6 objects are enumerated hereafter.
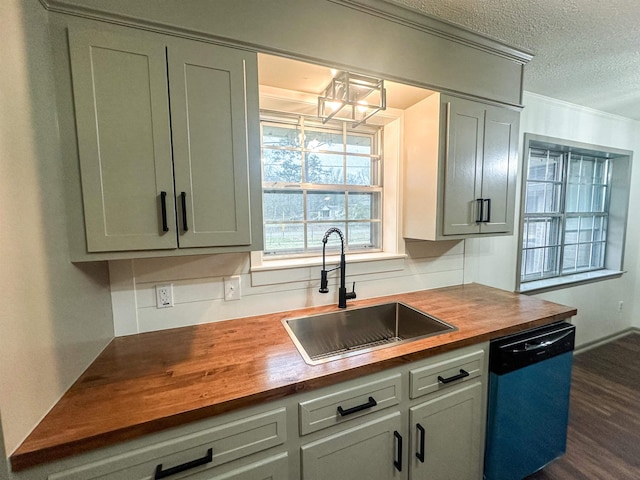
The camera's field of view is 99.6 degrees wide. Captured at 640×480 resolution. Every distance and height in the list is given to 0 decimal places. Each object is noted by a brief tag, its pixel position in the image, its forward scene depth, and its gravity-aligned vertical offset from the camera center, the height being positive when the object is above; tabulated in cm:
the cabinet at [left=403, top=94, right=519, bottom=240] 162 +28
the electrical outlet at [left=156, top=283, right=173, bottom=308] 137 -41
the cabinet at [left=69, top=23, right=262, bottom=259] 97 +28
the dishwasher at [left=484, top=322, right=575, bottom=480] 135 -99
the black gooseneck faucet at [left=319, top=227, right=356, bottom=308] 155 -40
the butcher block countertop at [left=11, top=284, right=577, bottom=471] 75 -59
